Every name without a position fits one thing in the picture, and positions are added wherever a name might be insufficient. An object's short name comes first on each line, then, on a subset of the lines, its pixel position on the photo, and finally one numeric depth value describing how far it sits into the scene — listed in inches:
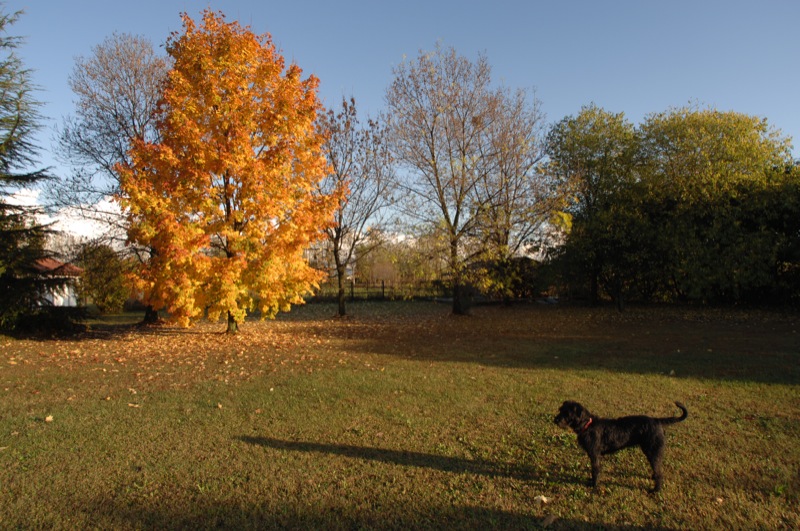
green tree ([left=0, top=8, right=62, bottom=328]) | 508.4
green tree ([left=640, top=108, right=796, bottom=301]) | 677.3
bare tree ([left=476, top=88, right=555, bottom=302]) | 658.8
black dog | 145.9
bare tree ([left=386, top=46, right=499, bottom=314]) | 689.6
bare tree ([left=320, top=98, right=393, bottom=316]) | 741.3
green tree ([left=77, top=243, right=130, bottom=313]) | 636.7
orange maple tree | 429.4
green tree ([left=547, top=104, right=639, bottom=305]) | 770.2
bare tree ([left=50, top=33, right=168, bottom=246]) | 637.9
